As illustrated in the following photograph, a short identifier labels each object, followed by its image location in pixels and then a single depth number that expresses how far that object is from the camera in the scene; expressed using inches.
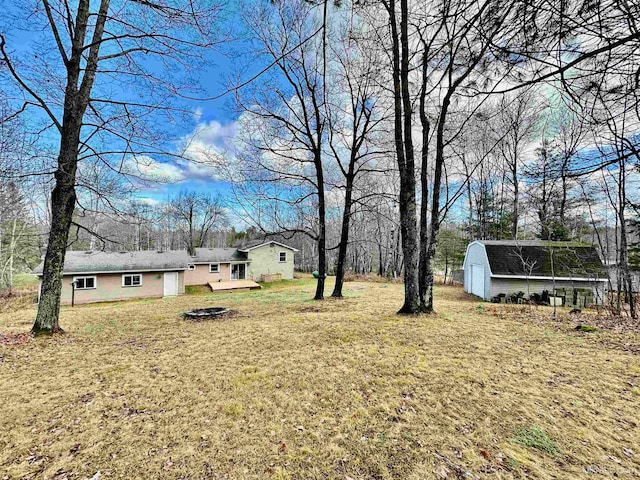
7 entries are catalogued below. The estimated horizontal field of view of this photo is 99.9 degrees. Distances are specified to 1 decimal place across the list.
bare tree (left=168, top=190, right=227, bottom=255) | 1180.5
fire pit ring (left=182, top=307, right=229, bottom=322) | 278.0
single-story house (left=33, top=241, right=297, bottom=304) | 630.5
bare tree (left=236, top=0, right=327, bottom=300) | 344.2
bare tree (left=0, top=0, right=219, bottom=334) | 191.3
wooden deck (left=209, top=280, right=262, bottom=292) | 796.0
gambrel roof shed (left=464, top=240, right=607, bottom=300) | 482.9
